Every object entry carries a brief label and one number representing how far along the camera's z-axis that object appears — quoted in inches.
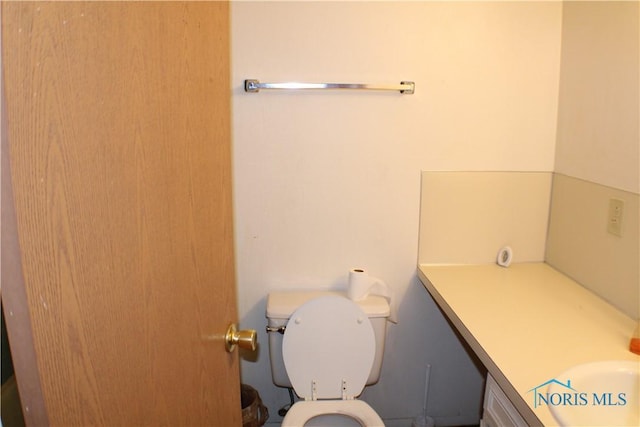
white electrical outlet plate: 61.6
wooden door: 17.1
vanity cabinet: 48.6
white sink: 42.4
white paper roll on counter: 79.2
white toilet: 71.7
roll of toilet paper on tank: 75.8
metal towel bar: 70.7
